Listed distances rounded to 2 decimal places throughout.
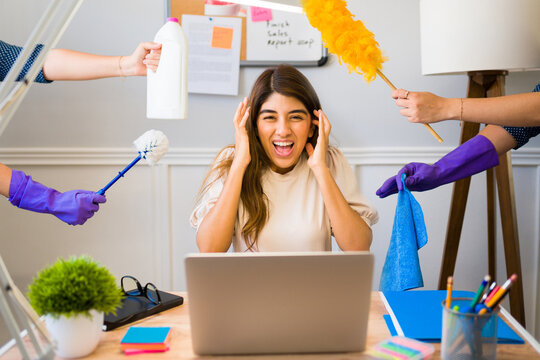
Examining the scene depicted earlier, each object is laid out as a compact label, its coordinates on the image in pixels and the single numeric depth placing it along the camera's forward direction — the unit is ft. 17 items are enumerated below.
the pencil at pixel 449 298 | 3.40
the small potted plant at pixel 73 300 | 3.46
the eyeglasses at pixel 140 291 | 4.57
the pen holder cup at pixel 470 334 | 3.21
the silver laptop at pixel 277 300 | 3.24
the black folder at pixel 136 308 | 4.13
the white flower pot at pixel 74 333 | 3.51
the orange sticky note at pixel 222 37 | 8.51
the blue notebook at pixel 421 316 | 3.83
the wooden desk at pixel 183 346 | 3.56
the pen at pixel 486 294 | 3.42
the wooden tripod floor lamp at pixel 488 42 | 6.44
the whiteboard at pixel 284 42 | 8.54
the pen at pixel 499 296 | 3.26
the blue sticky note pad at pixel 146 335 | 3.78
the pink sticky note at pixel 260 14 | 8.54
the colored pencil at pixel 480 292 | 3.32
